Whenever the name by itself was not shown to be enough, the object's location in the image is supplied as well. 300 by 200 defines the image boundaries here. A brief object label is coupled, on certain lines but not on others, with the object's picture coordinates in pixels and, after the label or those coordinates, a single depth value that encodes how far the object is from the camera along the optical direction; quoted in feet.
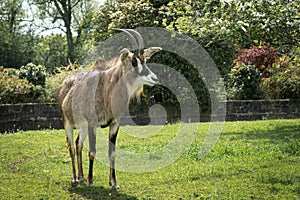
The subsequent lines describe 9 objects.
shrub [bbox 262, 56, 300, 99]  61.31
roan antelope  22.11
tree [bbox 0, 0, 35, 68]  111.86
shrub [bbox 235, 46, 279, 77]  75.51
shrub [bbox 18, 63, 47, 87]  59.06
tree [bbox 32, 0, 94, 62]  117.80
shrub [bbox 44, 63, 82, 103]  58.29
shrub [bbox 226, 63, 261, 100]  65.92
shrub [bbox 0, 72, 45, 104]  53.83
